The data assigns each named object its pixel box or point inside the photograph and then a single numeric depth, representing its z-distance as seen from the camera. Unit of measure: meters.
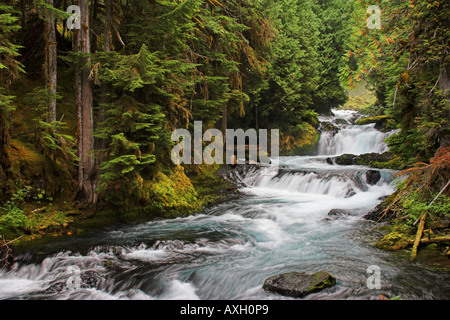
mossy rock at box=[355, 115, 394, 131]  22.78
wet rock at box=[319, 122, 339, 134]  25.70
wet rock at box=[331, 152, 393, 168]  17.30
